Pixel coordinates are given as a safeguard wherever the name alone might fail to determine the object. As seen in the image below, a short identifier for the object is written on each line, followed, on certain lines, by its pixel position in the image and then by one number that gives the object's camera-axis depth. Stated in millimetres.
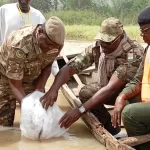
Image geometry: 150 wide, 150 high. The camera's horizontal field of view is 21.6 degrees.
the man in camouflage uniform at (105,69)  4094
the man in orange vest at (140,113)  3414
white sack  3914
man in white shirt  5500
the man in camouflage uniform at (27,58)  3850
